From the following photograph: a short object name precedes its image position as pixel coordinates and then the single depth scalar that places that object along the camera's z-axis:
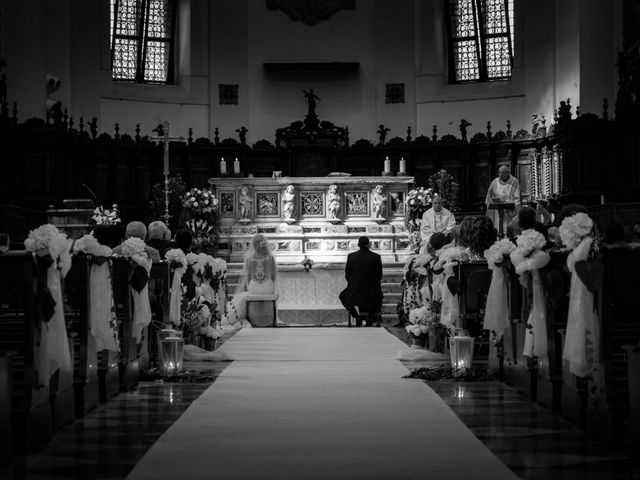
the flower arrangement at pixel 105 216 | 20.34
